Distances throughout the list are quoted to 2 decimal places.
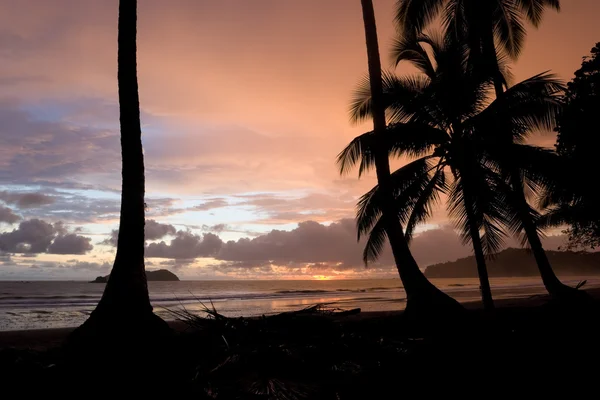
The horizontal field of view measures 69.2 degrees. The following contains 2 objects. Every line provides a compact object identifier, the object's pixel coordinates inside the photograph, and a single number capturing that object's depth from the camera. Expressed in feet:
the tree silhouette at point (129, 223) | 25.32
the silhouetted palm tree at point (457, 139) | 42.47
